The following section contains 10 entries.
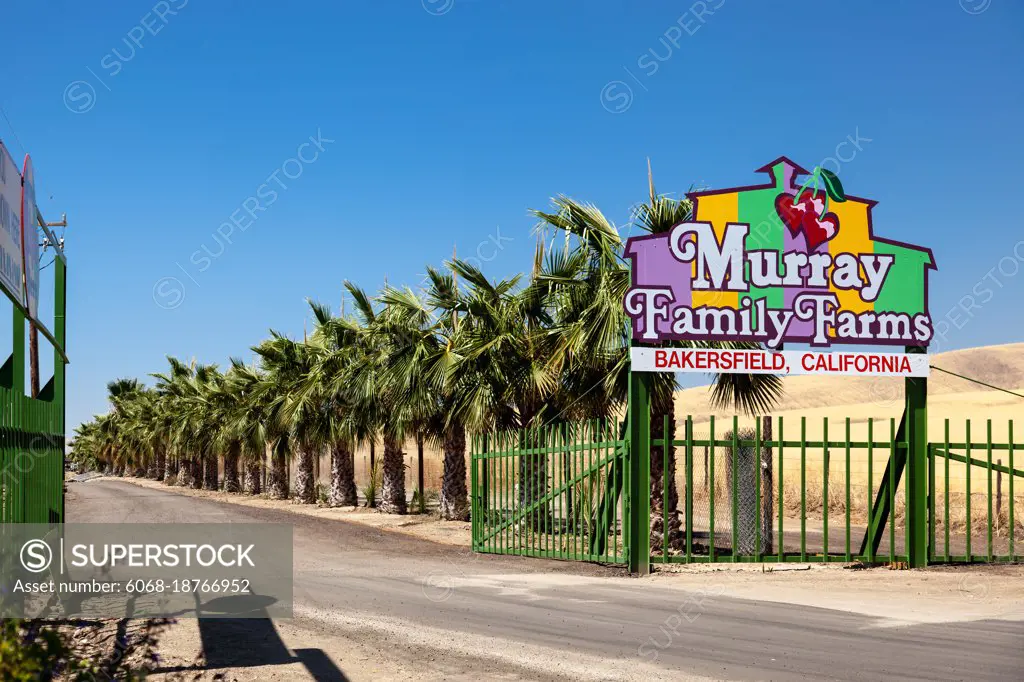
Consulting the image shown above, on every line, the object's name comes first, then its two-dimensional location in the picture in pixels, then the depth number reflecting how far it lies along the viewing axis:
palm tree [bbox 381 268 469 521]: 23.56
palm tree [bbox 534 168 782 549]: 16.36
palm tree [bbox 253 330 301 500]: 38.94
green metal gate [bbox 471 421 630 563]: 15.23
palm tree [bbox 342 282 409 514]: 26.62
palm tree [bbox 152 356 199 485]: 63.34
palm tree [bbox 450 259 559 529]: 21.00
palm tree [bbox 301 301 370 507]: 31.23
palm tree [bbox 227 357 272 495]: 42.25
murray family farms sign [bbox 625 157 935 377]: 15.16
